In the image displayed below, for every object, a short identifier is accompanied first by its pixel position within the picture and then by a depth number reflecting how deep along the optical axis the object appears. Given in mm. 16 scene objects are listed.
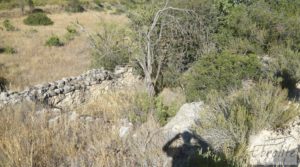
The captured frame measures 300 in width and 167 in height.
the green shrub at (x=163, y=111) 6722
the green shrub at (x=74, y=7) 35906
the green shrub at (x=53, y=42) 18500
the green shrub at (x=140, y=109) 6547
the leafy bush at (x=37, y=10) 34031
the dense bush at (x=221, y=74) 7340
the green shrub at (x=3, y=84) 11078
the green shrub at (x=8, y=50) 16406
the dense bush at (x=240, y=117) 5059
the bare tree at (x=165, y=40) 9484
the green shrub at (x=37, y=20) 27203
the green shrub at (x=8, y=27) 23361
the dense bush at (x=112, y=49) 10941
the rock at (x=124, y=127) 5398
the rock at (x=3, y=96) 8598
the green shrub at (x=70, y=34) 20517
